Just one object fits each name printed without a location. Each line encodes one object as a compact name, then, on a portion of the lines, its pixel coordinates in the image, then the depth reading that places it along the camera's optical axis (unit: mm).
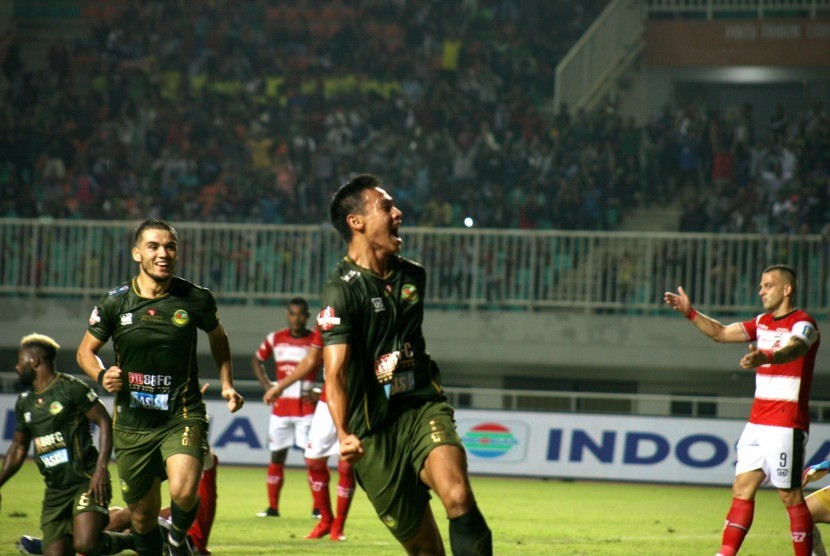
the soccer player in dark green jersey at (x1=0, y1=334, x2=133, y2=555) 15688
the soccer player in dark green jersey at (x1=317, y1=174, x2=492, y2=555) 11913
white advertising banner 32319
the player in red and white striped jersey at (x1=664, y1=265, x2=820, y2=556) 16012
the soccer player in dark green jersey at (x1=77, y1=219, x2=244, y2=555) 14597
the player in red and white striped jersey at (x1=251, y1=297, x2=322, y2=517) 25153
